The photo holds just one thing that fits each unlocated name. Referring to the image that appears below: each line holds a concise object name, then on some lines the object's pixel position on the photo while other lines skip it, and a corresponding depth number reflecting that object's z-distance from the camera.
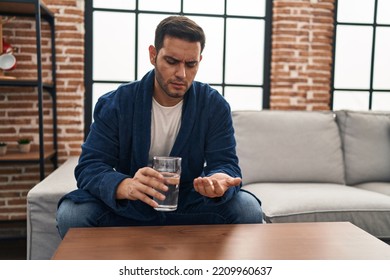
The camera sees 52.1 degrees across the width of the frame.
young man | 1.47
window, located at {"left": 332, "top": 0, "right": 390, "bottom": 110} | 3.27
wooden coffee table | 1.07
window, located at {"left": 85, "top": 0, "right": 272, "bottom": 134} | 3.01
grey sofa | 2.14
